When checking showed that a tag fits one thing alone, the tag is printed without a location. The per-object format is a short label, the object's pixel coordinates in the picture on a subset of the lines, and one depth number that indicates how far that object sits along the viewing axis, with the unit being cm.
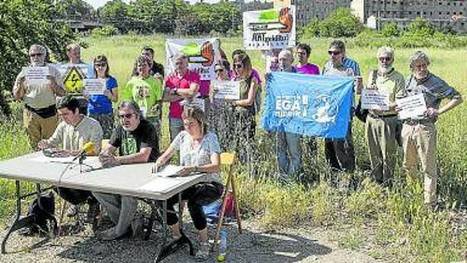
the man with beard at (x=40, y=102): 885
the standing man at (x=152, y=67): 850
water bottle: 611
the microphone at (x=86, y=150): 637
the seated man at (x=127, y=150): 637
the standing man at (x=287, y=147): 827
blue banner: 790
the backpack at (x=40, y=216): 682
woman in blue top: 868
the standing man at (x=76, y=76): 881
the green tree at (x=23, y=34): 1327
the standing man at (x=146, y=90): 815
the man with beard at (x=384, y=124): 738
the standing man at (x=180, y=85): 832
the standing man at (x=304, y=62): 838
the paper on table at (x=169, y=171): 590
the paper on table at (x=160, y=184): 546
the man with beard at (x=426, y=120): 690
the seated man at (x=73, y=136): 659
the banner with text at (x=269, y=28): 880
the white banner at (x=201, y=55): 881
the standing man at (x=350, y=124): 790
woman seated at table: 600
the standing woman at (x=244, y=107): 820
